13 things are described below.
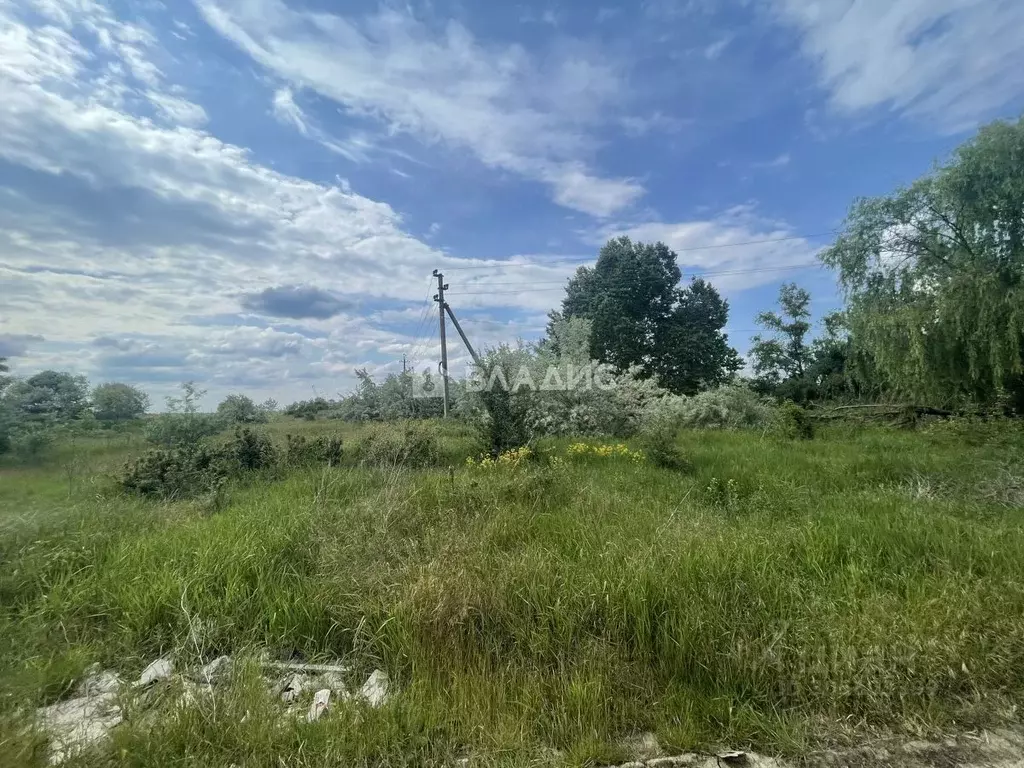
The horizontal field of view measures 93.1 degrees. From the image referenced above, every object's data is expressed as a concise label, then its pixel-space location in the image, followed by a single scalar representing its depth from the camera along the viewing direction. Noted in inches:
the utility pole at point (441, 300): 689.6
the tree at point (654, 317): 1025.5
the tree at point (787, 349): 964.0
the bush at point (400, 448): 304.3
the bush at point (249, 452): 289.6
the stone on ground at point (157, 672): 105.3
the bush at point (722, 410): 574.9
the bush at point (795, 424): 425.4
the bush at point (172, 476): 243.6
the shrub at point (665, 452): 296.7
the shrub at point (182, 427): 303.2
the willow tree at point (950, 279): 412.8
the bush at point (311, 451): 299.3
